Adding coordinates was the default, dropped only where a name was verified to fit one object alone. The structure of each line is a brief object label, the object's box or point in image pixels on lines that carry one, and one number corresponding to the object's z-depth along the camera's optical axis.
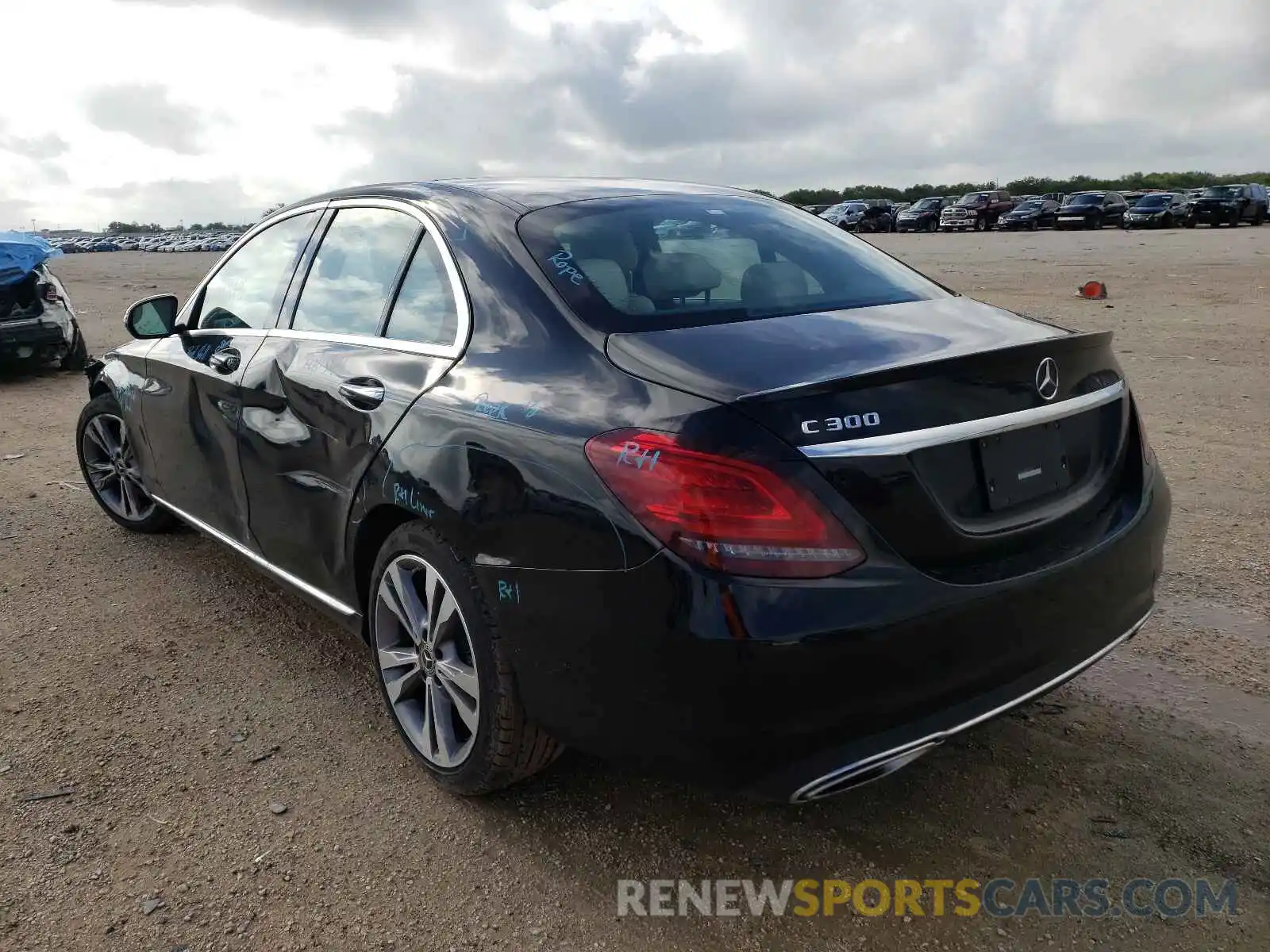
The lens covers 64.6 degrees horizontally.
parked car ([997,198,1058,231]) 43.19
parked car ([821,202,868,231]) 46.34
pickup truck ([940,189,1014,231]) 45.09
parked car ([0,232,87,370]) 9.77
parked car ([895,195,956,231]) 45.94
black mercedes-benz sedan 2.01
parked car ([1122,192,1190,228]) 38.25
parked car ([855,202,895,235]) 47.38
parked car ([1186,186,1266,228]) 36.78
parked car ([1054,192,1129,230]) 38.94
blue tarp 9.70
